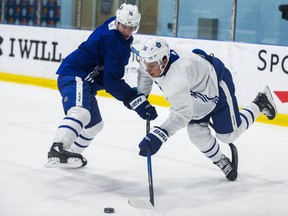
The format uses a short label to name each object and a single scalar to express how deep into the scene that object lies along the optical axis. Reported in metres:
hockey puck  6.25
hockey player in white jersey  6.79
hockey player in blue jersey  7.28
